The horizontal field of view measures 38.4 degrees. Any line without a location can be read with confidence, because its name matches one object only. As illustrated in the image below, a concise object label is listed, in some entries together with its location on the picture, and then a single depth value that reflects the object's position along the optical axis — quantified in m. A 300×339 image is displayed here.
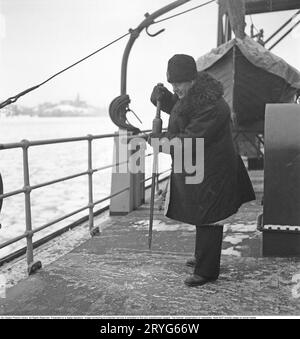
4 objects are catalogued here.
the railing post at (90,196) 5.11
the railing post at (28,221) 3.83
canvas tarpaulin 9.33
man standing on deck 3.13
